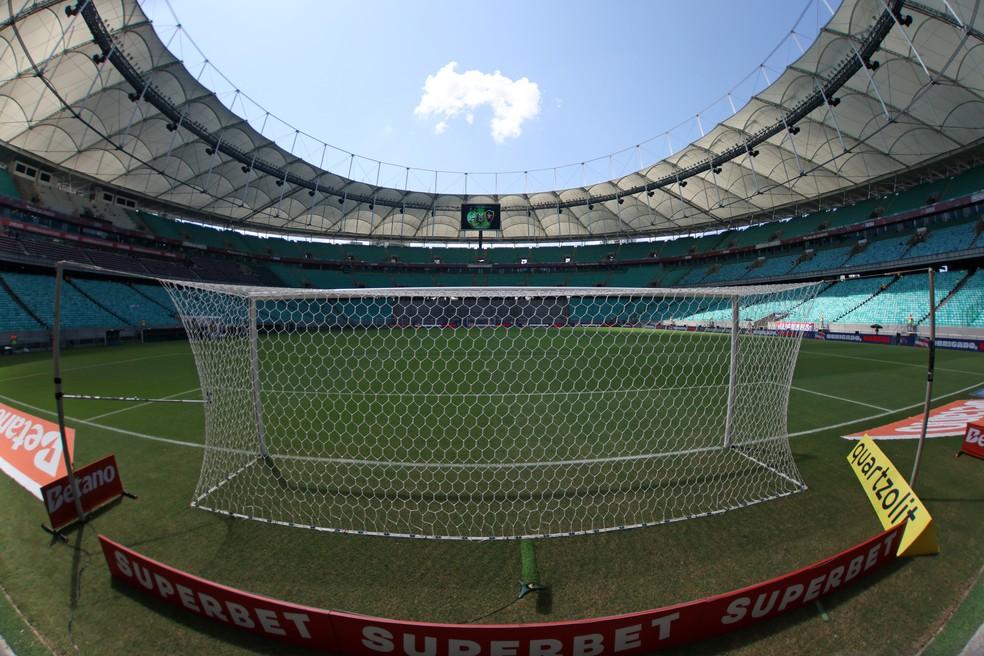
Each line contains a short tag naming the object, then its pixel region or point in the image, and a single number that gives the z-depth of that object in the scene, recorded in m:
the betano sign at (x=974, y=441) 4.93
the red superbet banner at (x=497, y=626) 2.06
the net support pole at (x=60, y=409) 3.19
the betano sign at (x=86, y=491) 3.44
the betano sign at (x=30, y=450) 4.34
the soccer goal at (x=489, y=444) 3.76
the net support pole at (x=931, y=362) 3.56
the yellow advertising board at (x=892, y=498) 3.04
